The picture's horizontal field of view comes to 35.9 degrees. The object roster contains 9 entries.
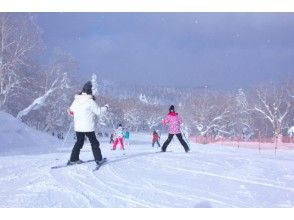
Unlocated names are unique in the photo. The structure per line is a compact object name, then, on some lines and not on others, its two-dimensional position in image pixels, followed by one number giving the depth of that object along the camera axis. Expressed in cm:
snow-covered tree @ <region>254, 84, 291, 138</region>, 5891
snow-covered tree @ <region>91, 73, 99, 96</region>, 8016
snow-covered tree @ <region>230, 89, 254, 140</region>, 7062
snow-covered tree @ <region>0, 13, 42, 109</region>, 3794
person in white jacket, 941
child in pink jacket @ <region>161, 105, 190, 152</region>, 1387
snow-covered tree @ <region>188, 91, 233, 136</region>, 7012
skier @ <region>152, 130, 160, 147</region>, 2720
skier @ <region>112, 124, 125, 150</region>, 2036
